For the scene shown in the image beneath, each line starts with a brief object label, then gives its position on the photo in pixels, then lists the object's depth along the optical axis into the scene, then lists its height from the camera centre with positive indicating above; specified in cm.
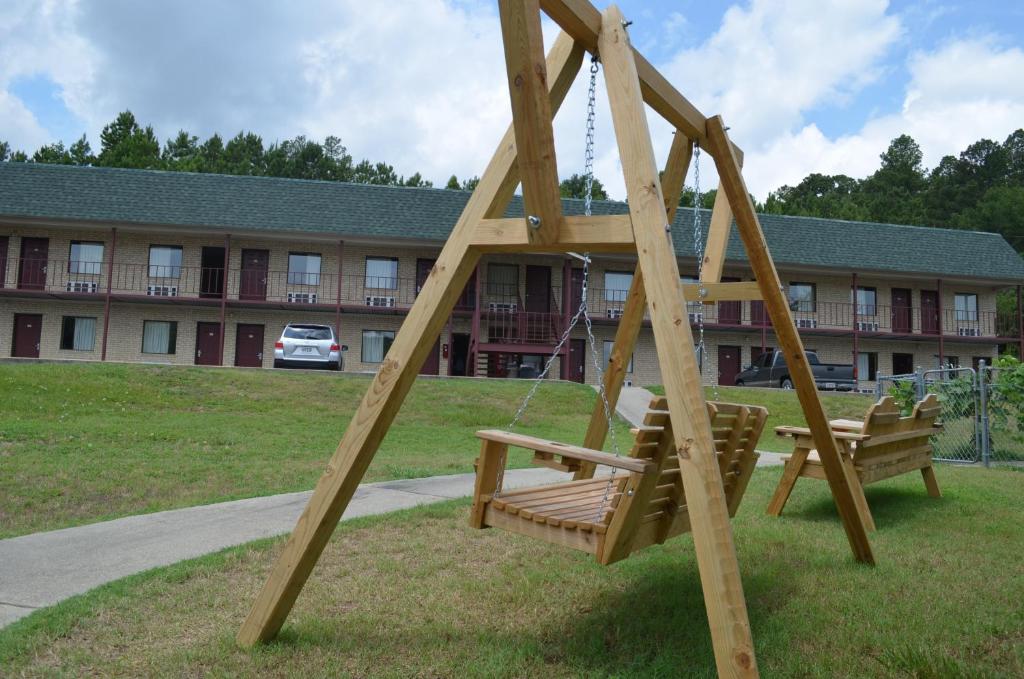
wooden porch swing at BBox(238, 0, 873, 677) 268 +8
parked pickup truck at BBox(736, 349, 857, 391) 2477 +45
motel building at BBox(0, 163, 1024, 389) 2595 +340
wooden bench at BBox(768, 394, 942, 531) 573 -47
